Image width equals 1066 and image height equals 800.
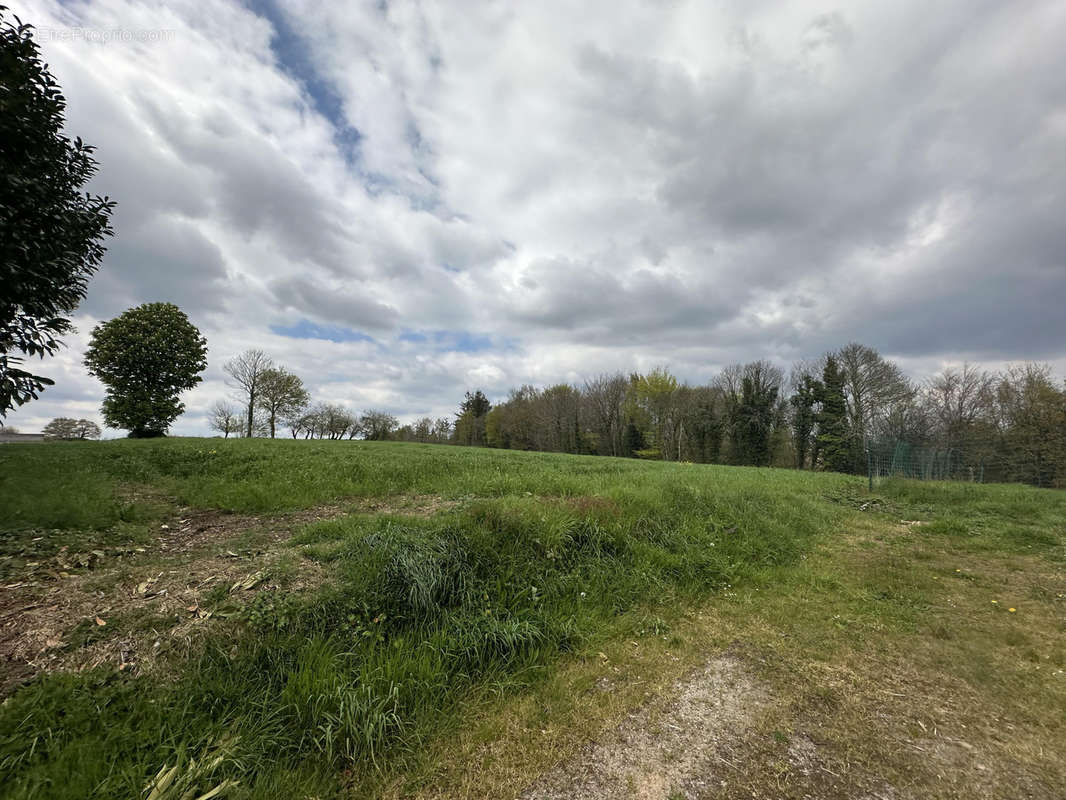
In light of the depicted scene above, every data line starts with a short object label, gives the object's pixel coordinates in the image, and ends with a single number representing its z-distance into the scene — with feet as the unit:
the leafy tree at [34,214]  15.97
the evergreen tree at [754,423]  120.67
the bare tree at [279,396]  132.77
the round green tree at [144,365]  79.92
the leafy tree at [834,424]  105.81
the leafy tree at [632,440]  149.79
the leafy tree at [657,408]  141.18
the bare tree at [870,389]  102.22
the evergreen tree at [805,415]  115.55
